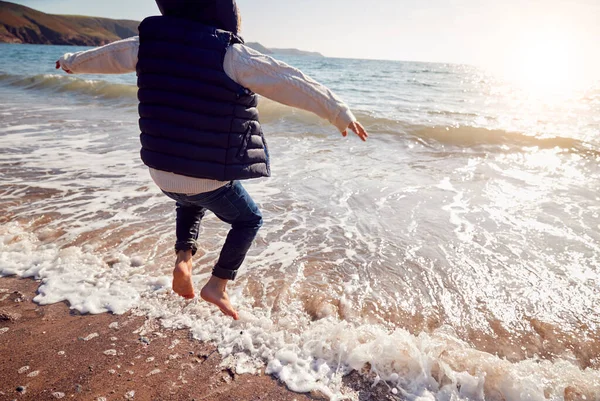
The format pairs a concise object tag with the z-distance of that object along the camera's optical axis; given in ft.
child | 5.96
